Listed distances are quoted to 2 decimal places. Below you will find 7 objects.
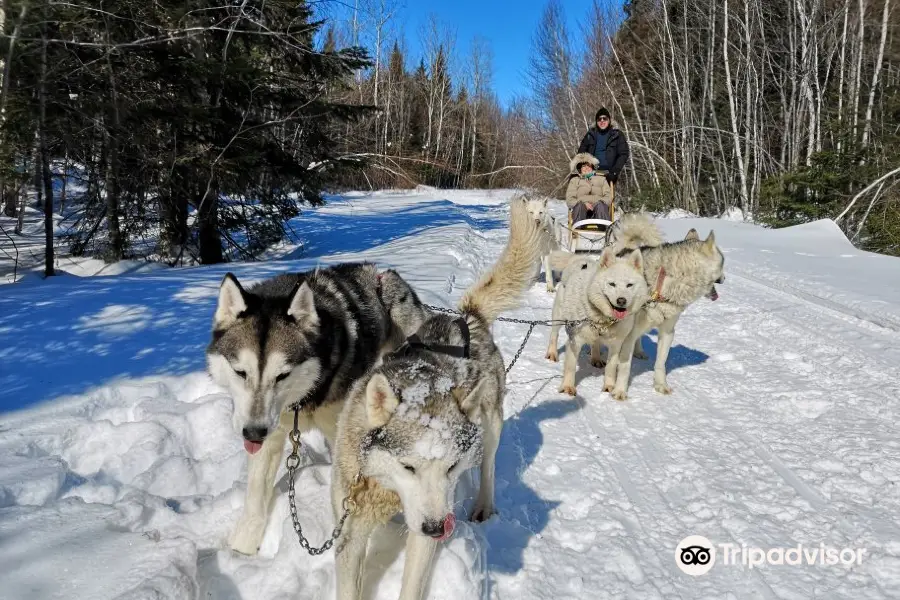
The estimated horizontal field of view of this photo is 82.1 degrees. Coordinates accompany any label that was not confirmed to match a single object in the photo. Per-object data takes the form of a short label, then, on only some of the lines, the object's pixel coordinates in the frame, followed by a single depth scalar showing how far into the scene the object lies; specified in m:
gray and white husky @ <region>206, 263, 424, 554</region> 2.29
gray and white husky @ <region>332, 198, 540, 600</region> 1.96
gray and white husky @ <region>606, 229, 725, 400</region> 4.92
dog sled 7.92
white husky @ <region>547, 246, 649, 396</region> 4.56
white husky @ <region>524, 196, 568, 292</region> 7.77
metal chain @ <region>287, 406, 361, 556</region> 2.08
